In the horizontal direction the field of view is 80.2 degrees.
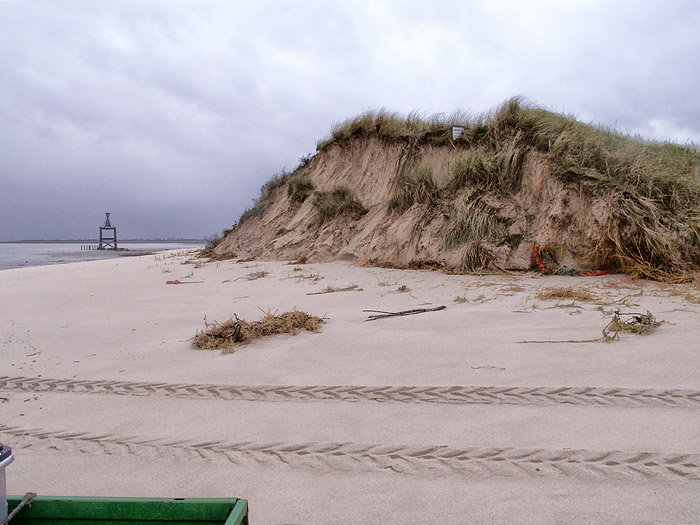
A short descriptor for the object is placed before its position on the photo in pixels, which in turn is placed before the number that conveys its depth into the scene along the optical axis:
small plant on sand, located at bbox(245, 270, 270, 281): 7.39
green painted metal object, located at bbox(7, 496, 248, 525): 1.10
